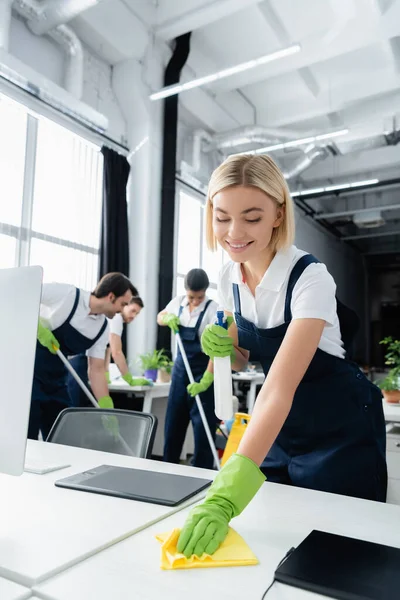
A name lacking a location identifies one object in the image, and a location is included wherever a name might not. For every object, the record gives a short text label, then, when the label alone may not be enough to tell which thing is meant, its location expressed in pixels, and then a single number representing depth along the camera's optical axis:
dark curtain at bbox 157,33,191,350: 5.07
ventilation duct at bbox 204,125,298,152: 5.95
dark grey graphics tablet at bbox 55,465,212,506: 1.02
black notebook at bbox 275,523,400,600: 0.62
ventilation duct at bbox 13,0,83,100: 4.11
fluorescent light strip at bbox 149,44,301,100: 3.88
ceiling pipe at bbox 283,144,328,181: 6.24
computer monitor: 0.83
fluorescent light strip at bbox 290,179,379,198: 6.71
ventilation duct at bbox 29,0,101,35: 3.59
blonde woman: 1.03
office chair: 1.58
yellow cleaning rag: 0.71
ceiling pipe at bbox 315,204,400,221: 8.00
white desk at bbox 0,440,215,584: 0.71
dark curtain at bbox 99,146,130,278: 4.62
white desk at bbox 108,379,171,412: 3.80
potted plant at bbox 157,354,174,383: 4.30
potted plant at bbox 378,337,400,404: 2.88
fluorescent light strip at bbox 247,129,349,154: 5.17
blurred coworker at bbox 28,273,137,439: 2.66
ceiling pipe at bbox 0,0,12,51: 3.54
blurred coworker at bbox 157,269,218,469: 3.12
